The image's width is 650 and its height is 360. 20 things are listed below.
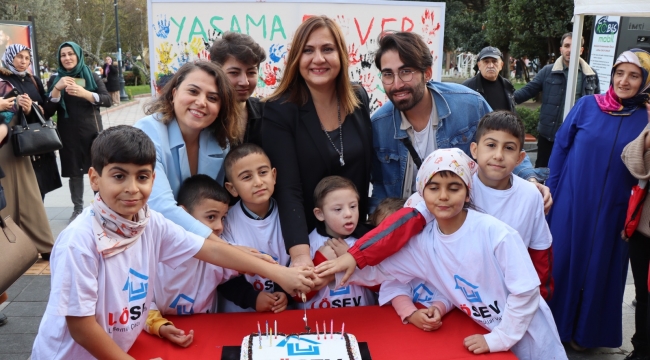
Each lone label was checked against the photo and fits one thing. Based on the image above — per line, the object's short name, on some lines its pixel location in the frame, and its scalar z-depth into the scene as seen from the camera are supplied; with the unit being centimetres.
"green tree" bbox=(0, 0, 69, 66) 2525
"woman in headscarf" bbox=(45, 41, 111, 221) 603
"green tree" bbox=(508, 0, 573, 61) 1279
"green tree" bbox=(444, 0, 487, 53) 2009
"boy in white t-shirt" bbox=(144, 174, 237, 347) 252
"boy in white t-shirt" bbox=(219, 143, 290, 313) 271
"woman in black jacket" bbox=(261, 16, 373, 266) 274
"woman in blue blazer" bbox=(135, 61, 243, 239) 261
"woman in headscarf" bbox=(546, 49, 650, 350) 319
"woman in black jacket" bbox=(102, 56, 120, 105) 1930
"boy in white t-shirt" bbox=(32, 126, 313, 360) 188
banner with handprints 493
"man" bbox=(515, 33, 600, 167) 671
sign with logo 737
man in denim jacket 288
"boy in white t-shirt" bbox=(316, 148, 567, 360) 217
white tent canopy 354
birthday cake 212
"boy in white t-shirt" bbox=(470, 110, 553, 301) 252
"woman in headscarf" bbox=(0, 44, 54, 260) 472
